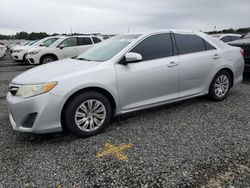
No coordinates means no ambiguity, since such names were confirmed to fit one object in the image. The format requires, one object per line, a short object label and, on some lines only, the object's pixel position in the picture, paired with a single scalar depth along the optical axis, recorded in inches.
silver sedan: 105.9
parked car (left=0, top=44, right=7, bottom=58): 504.3
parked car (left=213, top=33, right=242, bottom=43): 389.0
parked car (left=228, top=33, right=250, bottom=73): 214.9
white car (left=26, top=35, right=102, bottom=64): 379.1
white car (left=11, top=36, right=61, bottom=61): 463.1
